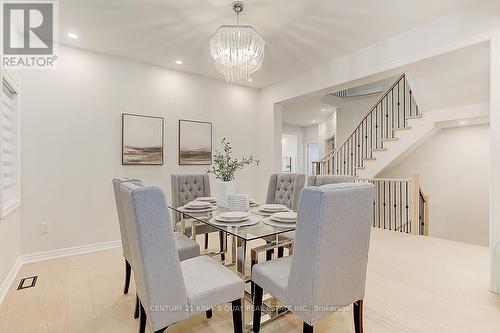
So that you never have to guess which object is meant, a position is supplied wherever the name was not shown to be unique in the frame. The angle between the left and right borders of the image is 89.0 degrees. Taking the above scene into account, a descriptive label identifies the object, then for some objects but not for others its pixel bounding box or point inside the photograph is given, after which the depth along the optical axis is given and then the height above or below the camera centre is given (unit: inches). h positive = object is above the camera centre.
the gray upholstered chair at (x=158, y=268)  48.1 -20.3
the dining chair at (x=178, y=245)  72.9 -26.6
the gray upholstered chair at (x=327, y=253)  49.3 -18.0
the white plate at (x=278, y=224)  71.1 -16.7
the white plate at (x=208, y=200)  109.1 -15.0
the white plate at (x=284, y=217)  74.0 -15.3
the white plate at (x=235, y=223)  71.7 -16.7
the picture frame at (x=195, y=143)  163.2 +14.8
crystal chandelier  93.6 +44.2
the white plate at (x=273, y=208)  90.2 -15.4
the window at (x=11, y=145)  101.3 +7.9
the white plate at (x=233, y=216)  74.4 -15.0
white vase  95.7 -9.7
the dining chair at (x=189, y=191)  114.0 -12.8
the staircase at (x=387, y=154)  171.0 +10.6
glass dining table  66.3 -17.4
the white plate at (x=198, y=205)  92.2 -14.7
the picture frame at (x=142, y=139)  143.7 +15.0
